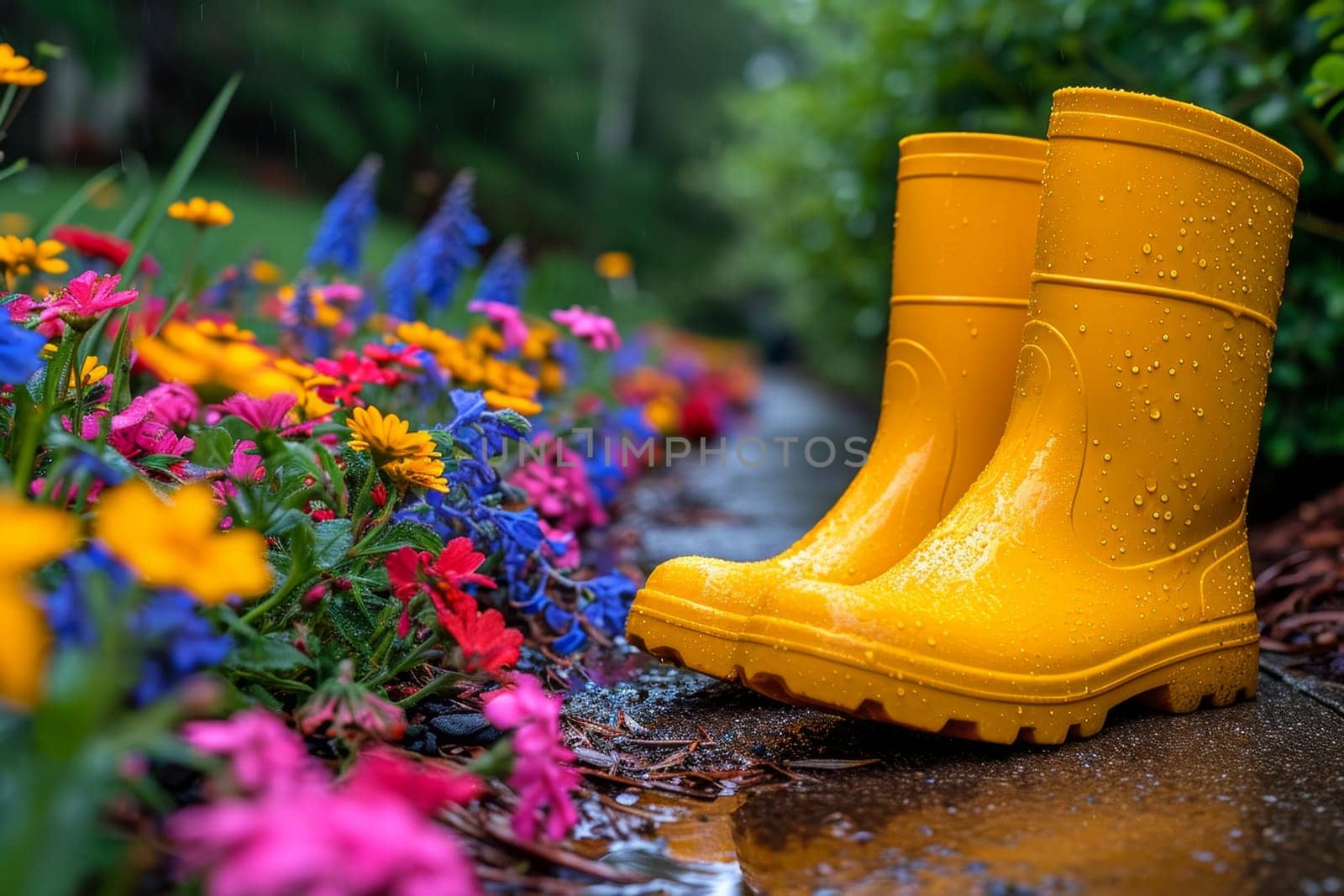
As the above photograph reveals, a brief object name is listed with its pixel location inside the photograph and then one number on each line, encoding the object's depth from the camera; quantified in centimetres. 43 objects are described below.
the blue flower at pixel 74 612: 63
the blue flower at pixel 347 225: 250
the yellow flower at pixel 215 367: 77
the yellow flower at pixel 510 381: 154
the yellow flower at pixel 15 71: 113
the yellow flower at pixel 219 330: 126
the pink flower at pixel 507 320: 180
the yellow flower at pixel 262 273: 245
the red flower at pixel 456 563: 100
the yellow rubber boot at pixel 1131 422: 114
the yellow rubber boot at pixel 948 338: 140
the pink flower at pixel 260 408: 93
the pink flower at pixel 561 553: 139
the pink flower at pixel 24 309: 108
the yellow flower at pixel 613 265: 277
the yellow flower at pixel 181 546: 58
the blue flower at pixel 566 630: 133
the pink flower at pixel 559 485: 166
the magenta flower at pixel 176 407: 116
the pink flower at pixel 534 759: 77
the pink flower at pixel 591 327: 176
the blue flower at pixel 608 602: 141
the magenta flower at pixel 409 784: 62
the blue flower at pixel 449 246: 233
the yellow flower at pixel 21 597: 54
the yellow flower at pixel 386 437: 93
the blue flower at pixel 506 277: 250
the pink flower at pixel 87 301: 97
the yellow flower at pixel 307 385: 115
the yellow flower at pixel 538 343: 206
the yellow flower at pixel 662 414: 259
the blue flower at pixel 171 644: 63
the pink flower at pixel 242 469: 92
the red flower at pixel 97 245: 177
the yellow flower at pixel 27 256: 127
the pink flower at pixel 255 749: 59
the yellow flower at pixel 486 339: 179
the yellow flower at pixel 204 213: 162
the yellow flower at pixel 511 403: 128
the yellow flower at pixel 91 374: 106
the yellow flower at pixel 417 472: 97
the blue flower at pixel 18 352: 74
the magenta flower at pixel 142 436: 104
